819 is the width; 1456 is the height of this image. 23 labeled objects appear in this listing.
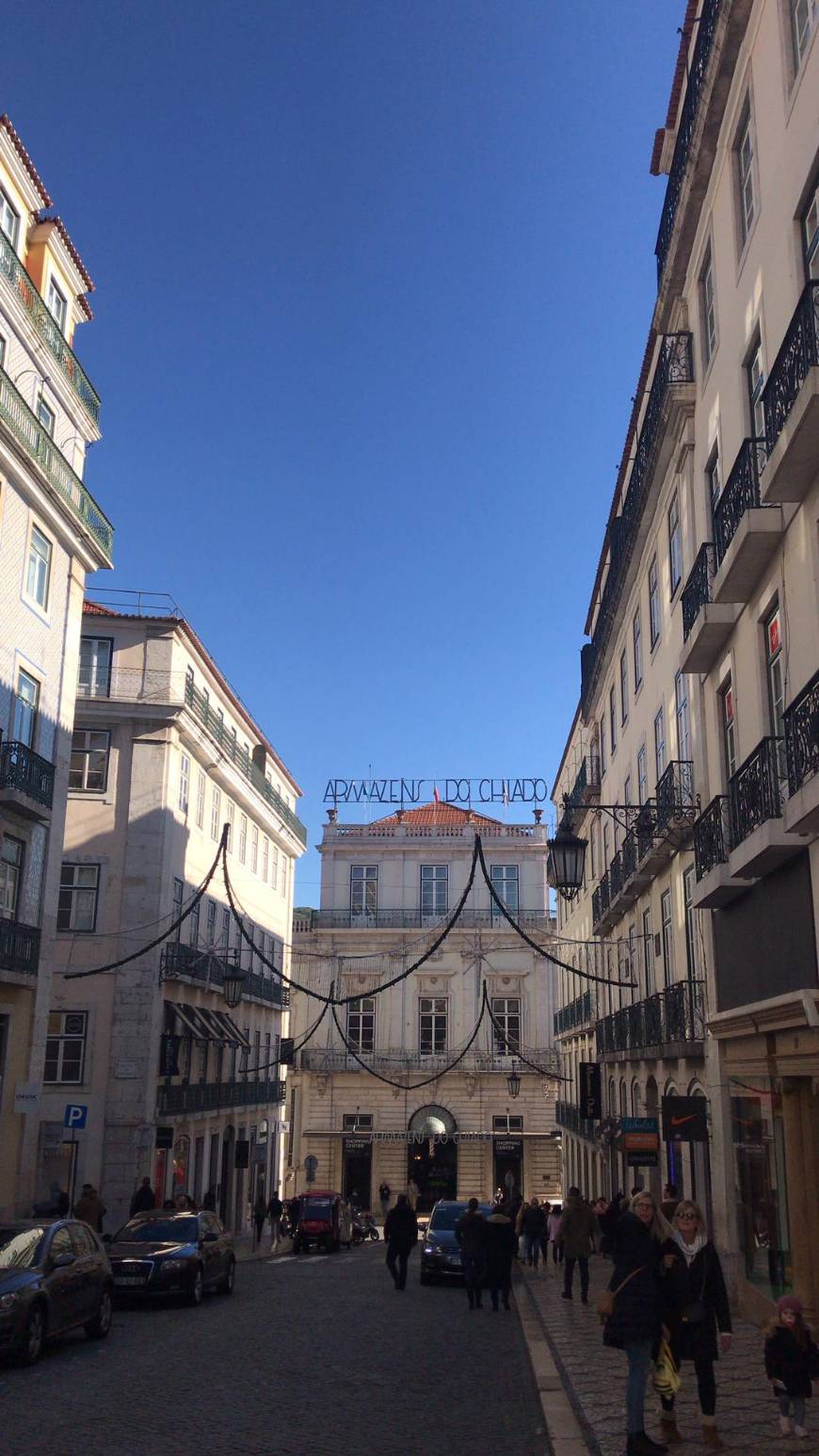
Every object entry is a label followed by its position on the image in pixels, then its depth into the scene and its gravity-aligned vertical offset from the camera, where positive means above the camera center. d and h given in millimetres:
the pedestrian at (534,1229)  27234 -2188
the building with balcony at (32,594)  22500 +9347
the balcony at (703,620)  15195 +5654
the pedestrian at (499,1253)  19391 -1919
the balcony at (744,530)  12578 +5570
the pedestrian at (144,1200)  25578 -1558
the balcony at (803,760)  10594 +2935
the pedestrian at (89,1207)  21094 -1420
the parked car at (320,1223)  34844 -2694
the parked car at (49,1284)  11711 -1558
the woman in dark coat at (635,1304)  8219 -1121
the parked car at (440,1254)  23109 -2279
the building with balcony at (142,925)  30781 +4658
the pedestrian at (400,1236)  21188 -1815
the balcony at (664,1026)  18703 +1520
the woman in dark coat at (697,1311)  8492 -1192
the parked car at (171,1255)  17422 -1829
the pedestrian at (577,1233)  19031 -1581
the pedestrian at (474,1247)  19250 -1846
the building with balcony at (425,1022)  53156 +3939
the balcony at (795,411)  10430 +5617
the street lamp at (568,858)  18031 +3479
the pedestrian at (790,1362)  8328 -1470
